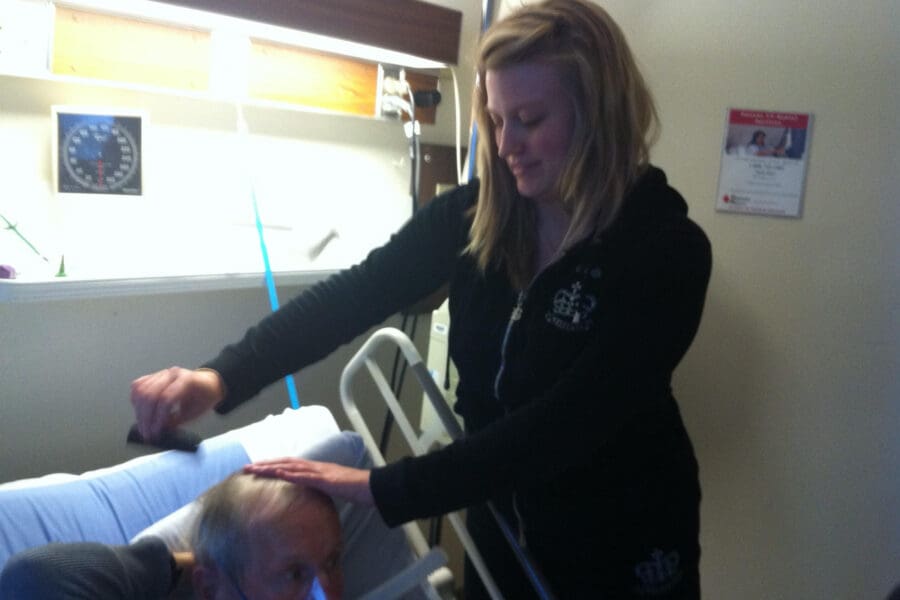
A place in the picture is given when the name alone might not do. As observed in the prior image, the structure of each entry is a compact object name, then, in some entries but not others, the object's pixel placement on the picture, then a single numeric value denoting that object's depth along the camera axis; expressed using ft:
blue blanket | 3.51
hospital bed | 3.57
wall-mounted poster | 4.68
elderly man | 3.41
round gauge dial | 4.44
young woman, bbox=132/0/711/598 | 3.00
